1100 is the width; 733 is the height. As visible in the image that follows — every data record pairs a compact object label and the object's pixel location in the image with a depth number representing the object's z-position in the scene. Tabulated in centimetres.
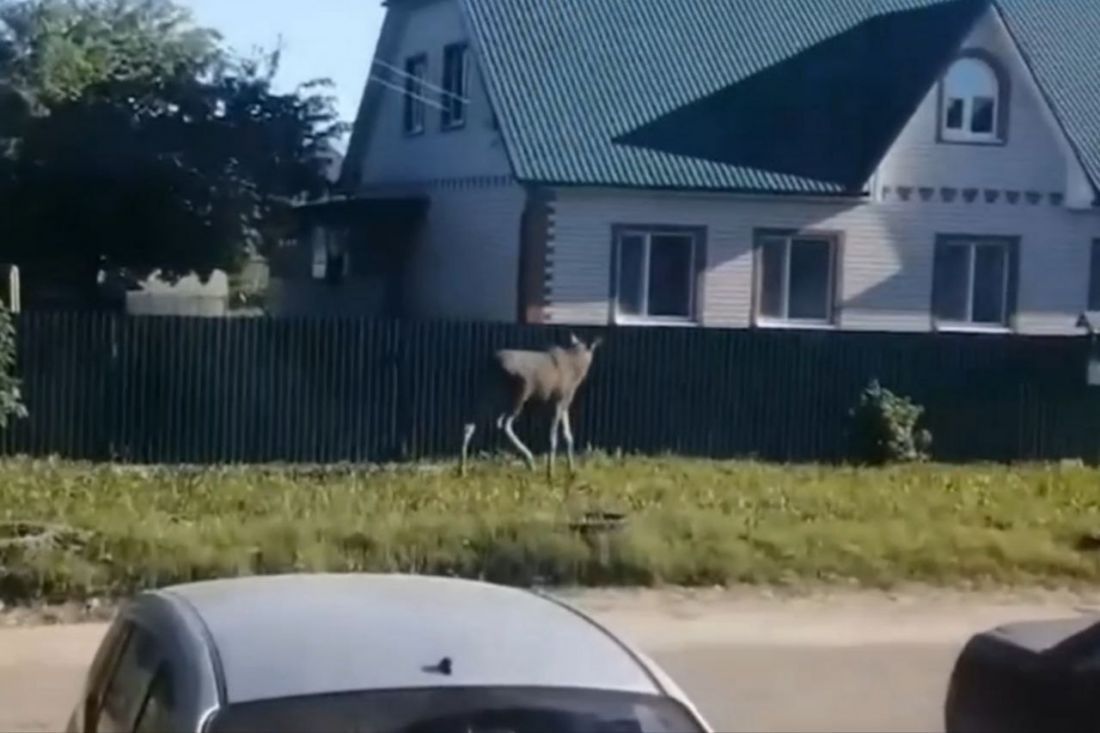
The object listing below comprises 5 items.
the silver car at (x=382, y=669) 522
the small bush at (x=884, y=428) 2753
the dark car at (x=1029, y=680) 848
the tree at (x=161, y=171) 3881
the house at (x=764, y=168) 3378
